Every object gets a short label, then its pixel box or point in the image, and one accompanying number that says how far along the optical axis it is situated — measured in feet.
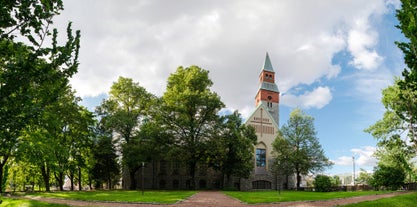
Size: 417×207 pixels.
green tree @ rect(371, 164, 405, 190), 100.58
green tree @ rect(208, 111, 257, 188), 123.85
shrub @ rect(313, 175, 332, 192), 124.47
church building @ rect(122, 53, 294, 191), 153.07
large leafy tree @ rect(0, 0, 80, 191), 23.03
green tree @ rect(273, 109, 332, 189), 140.36
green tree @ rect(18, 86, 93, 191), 72.28
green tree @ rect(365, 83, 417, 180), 109.81
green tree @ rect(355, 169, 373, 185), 195.68
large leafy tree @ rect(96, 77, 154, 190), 129.39
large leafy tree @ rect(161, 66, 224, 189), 125.59
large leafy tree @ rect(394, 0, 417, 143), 32.60
